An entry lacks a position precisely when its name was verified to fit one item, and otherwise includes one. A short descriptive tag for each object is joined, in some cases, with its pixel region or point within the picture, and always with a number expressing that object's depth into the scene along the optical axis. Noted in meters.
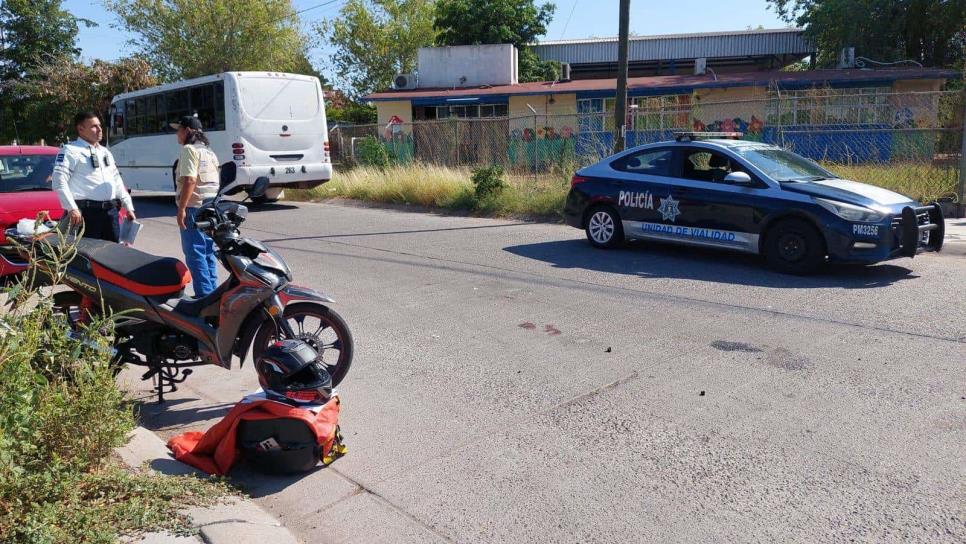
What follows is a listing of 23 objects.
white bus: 16.69
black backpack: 4.10
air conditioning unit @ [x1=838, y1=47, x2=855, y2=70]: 28.00
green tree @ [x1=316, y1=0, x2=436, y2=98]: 45.09
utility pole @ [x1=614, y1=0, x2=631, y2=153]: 14.39
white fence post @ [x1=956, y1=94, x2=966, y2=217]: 12.44
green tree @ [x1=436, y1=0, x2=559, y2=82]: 38.62
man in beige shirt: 6.62
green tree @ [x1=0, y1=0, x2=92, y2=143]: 35.75
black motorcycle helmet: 4.21
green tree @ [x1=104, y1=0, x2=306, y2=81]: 37.19
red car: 9.25
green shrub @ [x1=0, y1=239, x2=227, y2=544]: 3.10
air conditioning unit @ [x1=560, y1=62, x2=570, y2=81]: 32.34
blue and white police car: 8.44
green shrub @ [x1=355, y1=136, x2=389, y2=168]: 22.47
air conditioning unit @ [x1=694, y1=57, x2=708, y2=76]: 31.20
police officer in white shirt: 6.57
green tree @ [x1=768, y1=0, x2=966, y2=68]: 28.34
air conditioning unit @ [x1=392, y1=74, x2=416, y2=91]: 33.28
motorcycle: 5.03
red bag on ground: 4.11
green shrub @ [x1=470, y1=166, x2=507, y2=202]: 15.80
